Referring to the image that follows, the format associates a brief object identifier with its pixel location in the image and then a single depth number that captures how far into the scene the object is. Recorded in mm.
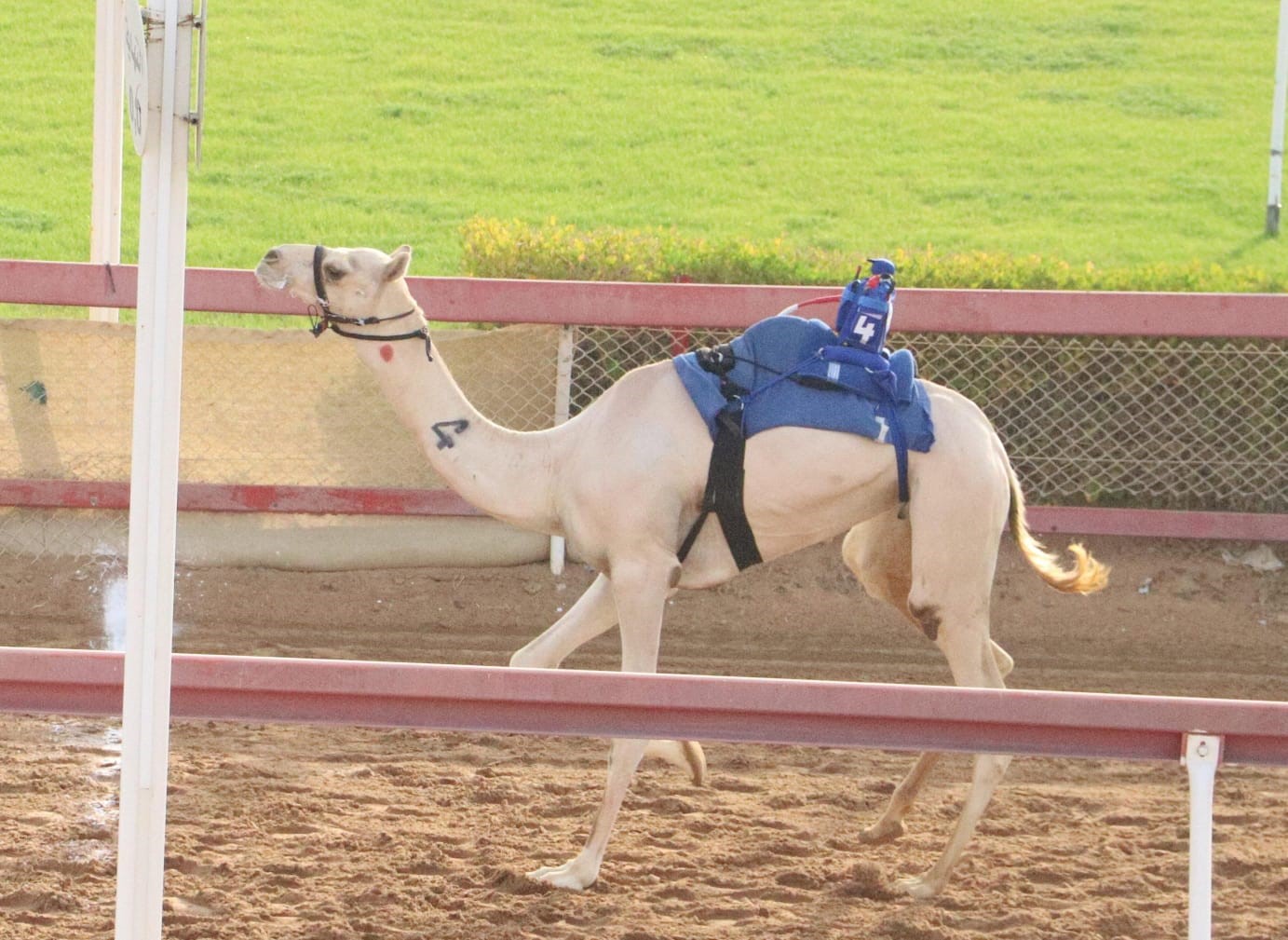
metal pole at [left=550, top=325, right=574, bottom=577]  17469
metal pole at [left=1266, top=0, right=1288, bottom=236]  25828
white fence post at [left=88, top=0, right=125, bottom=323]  18547
